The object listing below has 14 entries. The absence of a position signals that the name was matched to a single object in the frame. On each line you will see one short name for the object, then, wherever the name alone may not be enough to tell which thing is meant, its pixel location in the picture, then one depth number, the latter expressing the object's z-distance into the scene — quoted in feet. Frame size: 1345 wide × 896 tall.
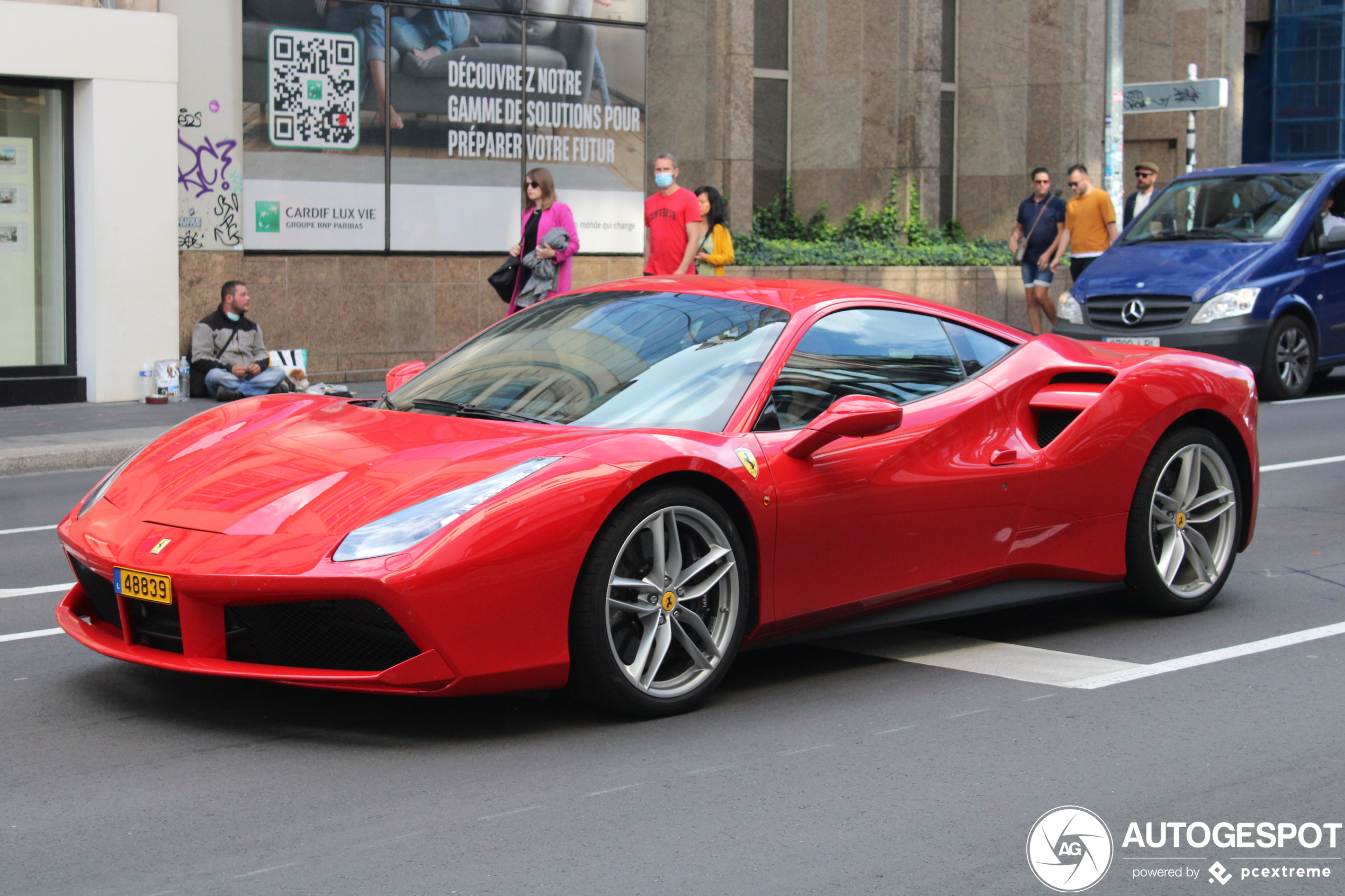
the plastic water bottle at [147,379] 47.88
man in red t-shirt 45.39
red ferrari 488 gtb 14.85
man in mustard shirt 57.82
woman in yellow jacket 48.01
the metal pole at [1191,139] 67.46
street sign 61.52
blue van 46.98
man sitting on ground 46.75
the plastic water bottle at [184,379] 48.26
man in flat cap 58.23
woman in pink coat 42.11
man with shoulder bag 59.93
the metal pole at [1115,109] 62.59
